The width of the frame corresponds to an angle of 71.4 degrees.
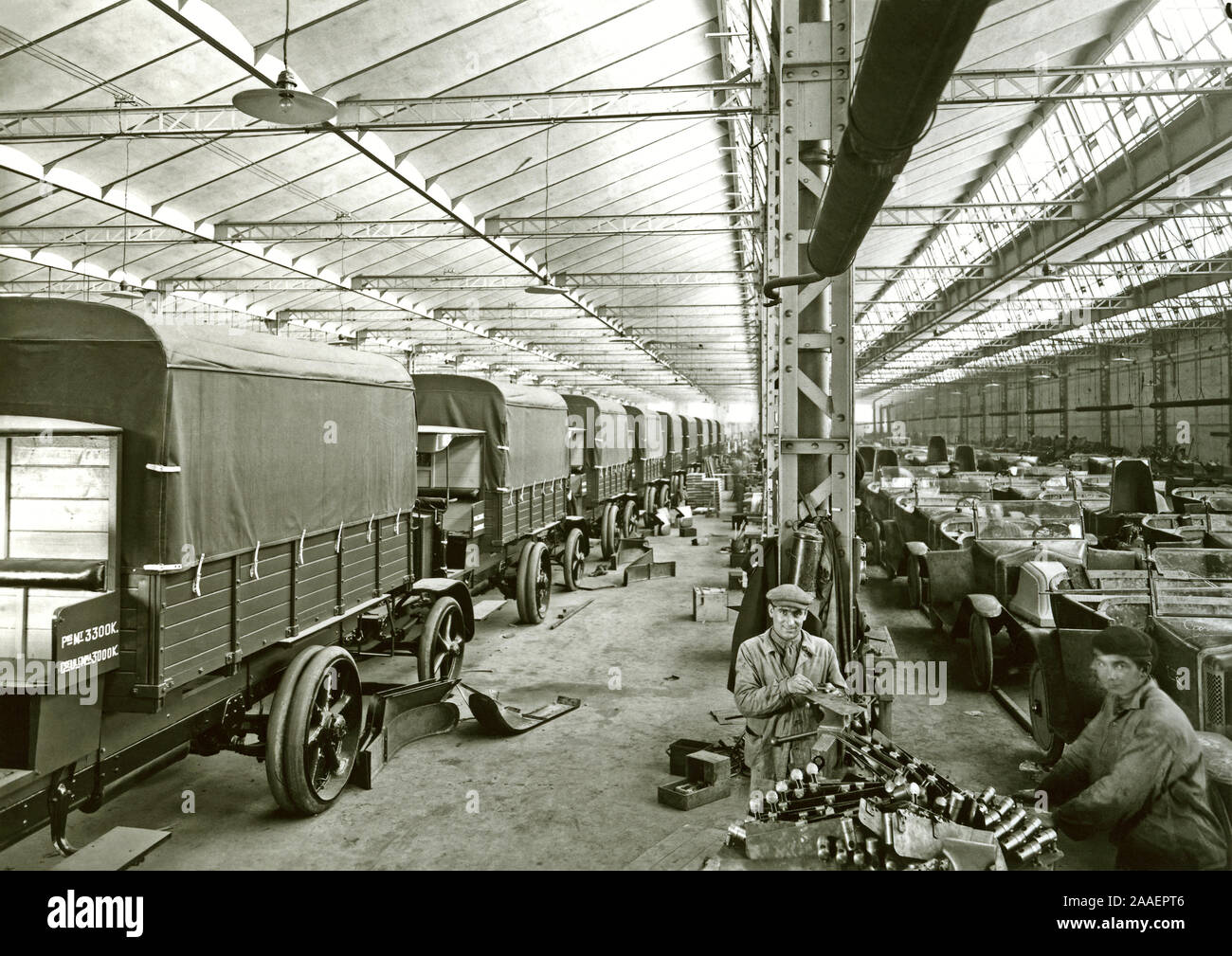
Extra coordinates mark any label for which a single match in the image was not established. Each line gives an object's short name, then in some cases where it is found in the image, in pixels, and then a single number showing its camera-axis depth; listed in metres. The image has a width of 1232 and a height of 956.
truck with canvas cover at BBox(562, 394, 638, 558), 18.11
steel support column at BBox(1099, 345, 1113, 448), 35.66
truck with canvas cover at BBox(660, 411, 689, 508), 30.58
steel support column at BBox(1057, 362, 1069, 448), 40.70
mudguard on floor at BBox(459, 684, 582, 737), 7.71
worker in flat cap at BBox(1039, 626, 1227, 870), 4.32
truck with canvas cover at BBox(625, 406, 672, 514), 24.84
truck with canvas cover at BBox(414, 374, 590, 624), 10.91
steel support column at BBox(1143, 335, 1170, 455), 31.55
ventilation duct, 2.53
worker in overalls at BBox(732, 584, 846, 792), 5.23
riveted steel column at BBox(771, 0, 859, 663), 6.58
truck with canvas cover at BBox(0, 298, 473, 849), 4.39
